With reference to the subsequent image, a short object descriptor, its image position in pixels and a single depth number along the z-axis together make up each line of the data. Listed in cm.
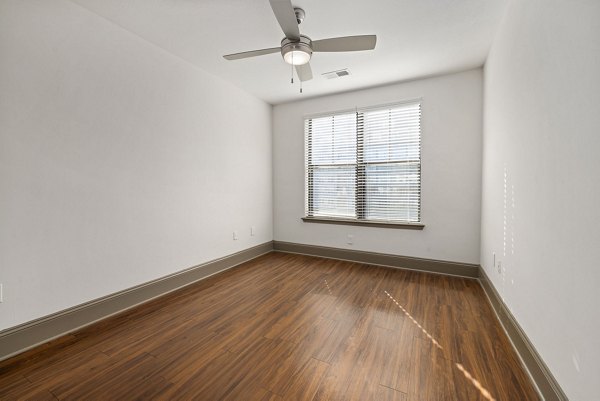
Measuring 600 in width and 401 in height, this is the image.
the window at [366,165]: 360
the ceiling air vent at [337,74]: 323
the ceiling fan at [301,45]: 187
